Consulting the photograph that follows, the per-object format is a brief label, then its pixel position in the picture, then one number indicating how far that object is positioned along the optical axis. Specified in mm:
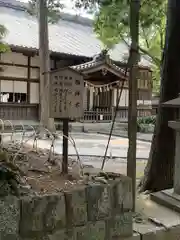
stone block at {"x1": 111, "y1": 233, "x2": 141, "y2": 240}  2654
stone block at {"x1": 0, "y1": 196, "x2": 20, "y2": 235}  2090
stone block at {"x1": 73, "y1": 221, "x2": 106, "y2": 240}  2406
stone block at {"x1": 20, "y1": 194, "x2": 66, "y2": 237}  2162
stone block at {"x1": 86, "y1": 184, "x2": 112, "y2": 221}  2434
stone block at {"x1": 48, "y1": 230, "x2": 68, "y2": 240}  2283
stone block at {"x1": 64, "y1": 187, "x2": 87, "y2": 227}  2334
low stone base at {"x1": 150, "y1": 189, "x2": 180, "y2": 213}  3555
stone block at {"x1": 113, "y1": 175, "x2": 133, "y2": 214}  2561
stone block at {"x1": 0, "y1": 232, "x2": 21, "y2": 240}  2115
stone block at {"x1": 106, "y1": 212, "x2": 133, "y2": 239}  2561
